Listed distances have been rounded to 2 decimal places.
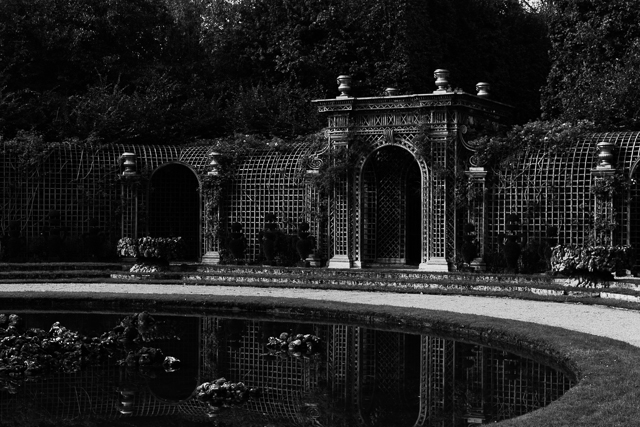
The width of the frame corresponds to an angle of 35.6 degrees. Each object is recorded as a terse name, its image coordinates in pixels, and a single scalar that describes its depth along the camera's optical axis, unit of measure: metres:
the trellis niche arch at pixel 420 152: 23.70
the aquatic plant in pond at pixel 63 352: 11.18
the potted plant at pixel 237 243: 25.73
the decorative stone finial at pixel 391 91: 26.14
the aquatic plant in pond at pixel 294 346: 12.34
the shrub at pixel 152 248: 23.70
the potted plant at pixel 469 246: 22.72
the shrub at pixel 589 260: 18.34
